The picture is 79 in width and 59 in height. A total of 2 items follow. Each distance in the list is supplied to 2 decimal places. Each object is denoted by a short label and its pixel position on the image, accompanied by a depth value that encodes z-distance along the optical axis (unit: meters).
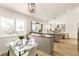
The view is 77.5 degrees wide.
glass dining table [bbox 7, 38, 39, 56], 0.97
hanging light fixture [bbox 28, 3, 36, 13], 0.95
